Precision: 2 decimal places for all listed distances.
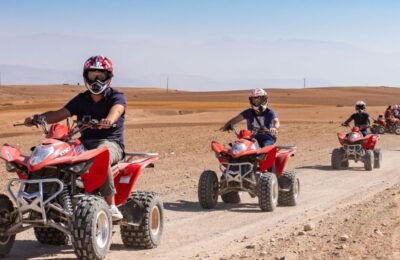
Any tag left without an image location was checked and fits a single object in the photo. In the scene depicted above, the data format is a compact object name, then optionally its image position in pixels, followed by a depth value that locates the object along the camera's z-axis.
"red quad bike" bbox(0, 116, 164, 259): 7.10
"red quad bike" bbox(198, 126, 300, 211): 12.31
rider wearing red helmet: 7.91
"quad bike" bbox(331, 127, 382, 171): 20.58
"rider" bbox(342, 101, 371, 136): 21.95
